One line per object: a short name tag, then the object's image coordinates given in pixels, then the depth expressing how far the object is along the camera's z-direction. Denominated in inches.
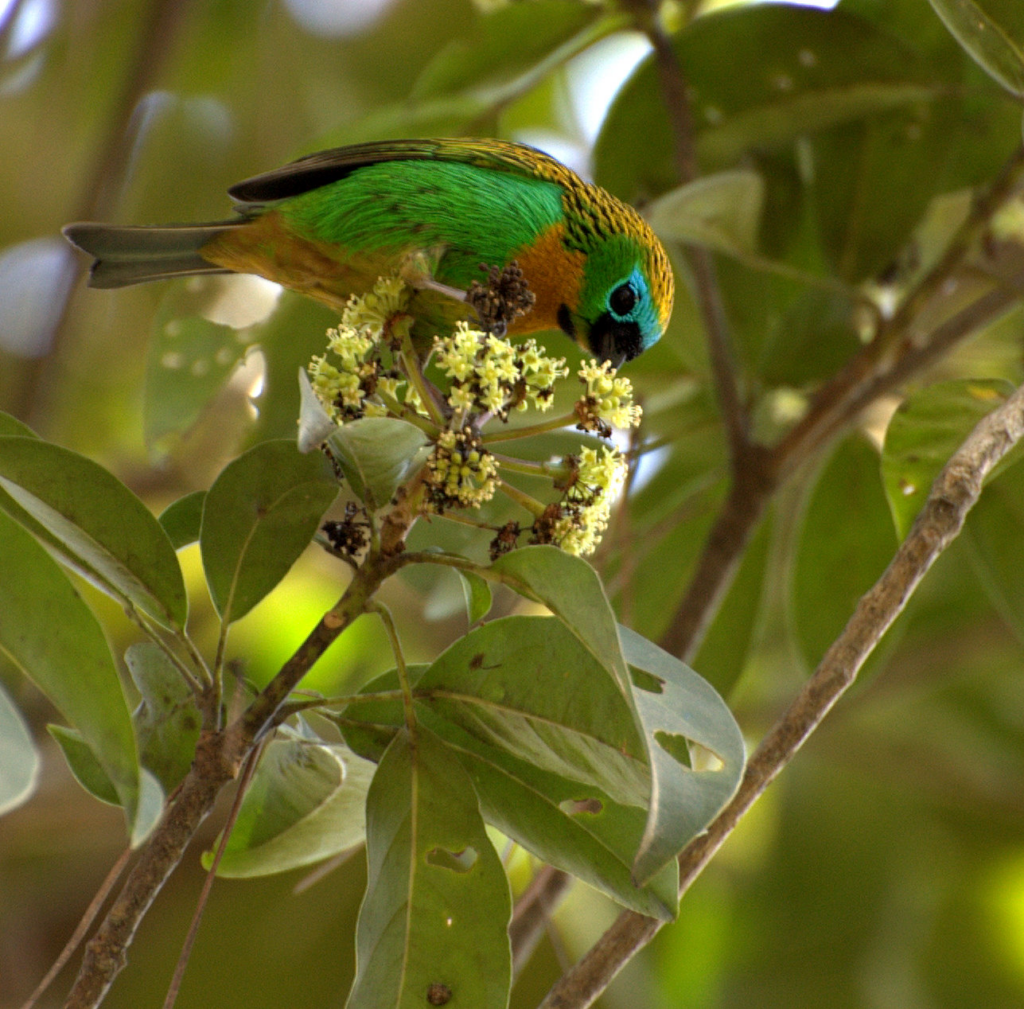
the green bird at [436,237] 144.6
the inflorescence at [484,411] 141.5
